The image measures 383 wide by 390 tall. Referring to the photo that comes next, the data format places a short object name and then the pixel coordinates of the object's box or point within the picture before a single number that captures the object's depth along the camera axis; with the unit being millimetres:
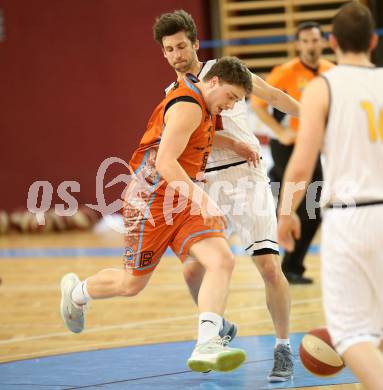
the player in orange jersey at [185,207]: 8594
